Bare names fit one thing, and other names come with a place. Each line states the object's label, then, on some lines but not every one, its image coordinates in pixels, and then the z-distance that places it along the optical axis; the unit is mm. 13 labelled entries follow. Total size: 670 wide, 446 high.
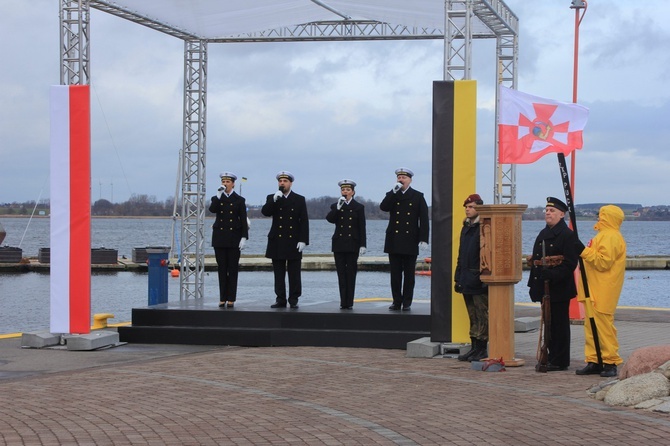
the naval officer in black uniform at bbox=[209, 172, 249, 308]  14117
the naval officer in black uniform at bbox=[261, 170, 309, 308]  13930
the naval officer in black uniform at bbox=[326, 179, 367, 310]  13711
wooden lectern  10359
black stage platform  12773
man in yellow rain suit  9703
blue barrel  15695
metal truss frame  15188
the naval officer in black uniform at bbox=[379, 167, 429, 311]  13125
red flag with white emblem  11281
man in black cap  10023
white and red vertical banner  12352
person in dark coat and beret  10859
